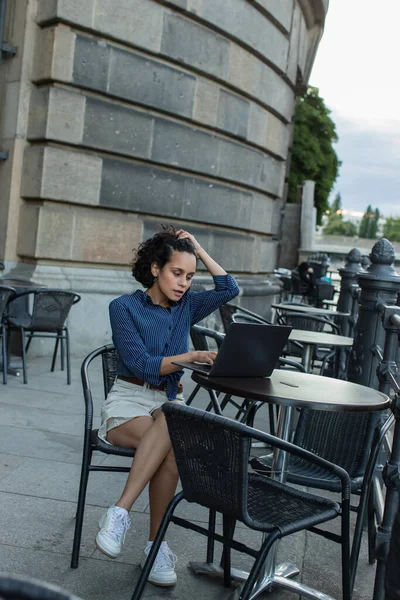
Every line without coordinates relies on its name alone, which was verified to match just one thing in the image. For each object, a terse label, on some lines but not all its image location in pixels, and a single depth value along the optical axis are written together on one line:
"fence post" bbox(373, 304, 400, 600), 2.99
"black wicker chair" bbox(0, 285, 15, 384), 7.06
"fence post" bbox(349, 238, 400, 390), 5.41
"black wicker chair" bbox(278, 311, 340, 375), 7.65
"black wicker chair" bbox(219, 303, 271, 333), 7.08
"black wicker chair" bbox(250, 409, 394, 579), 3.39
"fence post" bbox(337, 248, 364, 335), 10.59
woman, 3.32
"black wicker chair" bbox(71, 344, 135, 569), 3.45
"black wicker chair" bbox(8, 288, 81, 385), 7.57
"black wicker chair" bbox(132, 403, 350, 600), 2.62
